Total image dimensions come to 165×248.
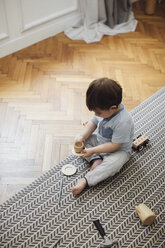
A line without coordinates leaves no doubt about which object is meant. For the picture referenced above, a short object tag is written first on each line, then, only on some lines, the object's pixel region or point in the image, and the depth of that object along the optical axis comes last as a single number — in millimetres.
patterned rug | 1191
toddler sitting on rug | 1188
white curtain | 2414
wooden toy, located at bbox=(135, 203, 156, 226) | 1206
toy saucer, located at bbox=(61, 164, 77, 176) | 1442
